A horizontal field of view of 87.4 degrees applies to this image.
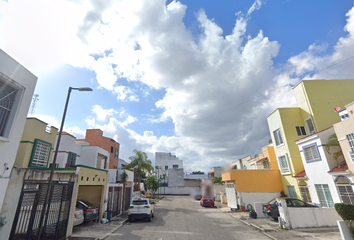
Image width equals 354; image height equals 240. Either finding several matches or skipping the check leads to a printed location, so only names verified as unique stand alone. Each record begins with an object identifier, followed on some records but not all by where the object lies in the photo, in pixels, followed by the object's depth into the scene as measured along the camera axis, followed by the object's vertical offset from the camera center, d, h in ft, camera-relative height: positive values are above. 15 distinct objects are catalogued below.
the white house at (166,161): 237.04 +32.11
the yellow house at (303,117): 59.67 +20.84
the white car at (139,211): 45.91 -5.23
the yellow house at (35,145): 40.75 +10.48
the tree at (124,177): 61.57 +3.75
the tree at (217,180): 114.45 +3.30
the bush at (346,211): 25.82 -3.95
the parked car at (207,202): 81.46 -6.63
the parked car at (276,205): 43.61 -4.97
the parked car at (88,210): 41.06 -4.28
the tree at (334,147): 45.56 +8.05
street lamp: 23.97 -1.01
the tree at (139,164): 99.45 +12.23
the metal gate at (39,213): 22.59 -2.60
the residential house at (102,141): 104.30 +26.37
